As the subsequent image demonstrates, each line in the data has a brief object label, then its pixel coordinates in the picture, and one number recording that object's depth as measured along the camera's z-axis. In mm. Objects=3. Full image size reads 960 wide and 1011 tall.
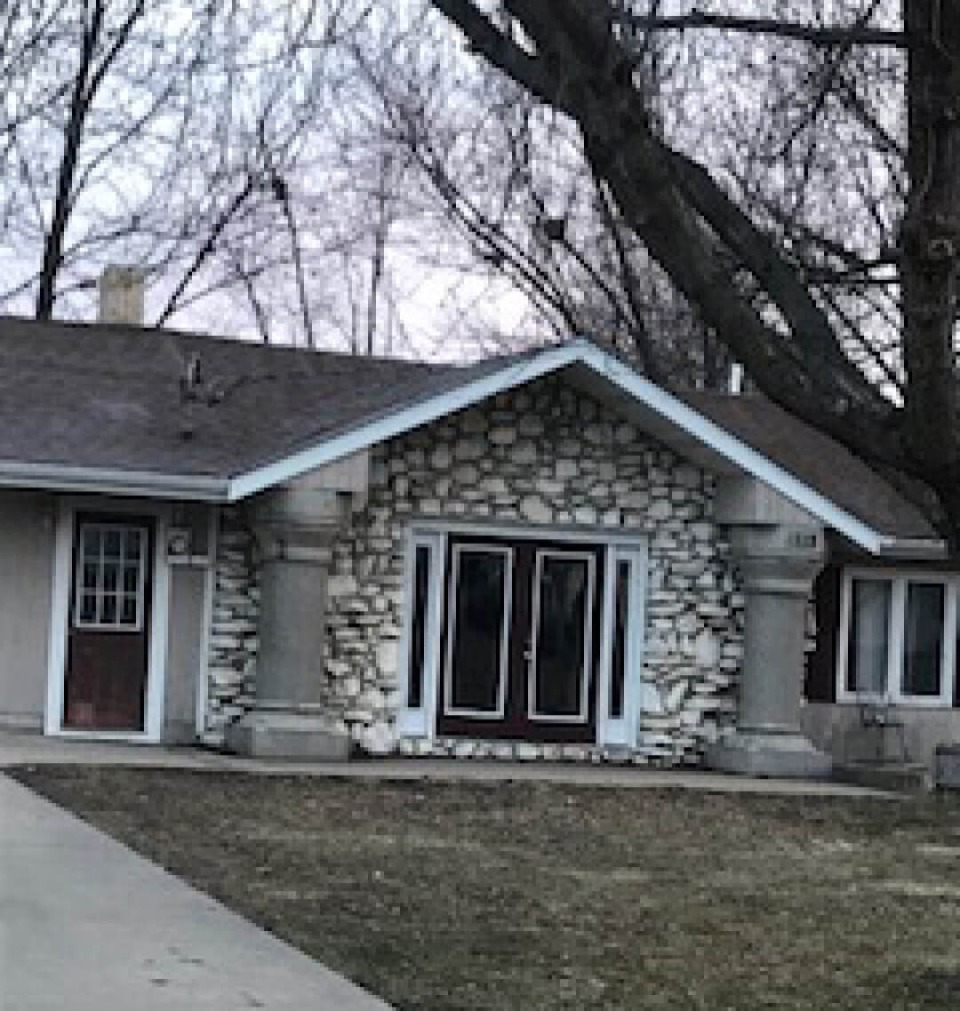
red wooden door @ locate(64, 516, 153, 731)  19234
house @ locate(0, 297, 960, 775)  18906
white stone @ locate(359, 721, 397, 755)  19766
